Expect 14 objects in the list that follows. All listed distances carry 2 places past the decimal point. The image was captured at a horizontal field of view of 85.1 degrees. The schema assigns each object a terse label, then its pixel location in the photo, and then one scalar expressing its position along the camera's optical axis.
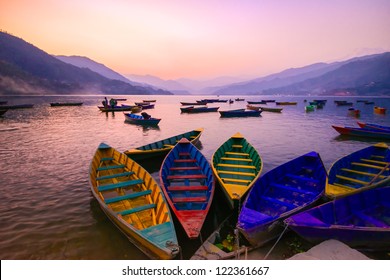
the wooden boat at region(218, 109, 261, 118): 45.12
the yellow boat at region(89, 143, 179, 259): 5.71
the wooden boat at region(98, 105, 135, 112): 51.33
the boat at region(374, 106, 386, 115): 51.22
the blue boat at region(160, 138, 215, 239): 6.75
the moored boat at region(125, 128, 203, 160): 13.97
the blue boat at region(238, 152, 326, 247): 6.39
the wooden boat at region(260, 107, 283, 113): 57.03
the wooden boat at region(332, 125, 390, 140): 23.00
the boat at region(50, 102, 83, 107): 65.72
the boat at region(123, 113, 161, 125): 31.47
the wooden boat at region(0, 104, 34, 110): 48.97
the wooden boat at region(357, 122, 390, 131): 23.41
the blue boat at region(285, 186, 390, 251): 6.00
